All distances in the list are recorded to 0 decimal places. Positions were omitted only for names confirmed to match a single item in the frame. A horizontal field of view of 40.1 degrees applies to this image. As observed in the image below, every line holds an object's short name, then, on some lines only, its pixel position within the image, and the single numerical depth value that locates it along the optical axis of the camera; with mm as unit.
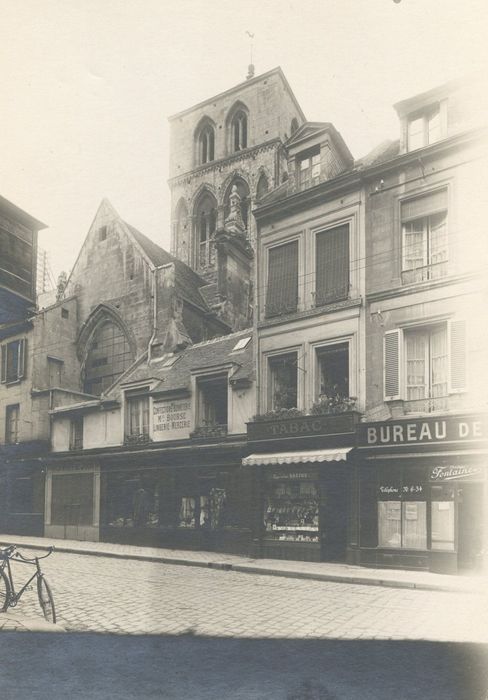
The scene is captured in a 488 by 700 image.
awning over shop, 15477
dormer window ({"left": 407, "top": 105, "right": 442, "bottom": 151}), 15727
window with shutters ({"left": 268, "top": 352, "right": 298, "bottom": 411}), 17766
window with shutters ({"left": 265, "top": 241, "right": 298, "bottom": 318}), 18062
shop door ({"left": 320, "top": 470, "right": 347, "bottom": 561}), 16016
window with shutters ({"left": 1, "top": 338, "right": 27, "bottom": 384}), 26906
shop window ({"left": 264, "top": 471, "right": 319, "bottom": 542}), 16500
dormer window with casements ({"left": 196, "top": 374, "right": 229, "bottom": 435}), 19656
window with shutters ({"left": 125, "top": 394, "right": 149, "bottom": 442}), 21797
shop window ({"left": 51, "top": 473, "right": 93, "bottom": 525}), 23000
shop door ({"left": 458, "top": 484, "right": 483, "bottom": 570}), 13547
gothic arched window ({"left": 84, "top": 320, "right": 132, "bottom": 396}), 27547
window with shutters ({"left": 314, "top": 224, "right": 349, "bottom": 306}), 16938
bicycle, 8479
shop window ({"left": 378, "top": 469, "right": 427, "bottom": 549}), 14523
